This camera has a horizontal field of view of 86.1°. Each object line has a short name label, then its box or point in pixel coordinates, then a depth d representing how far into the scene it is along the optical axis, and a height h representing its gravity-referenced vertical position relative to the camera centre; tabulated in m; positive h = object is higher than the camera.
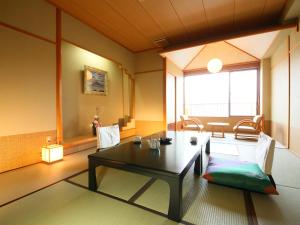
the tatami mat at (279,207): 1.36 -0.93
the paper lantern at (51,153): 2.73 -0.73
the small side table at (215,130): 5.50 -0.78
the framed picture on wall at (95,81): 4.36 +0.85
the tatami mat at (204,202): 1.40 -0.93
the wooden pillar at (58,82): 3.08 +0.55
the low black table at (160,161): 1.37 -0.52
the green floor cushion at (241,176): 1.73 -0.77
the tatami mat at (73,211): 1.35 -0.93
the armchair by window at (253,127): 4.73 -0.53
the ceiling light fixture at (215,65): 4.90 +1.38
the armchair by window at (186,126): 5.28 -0.52
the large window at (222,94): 6.08 +0.67
